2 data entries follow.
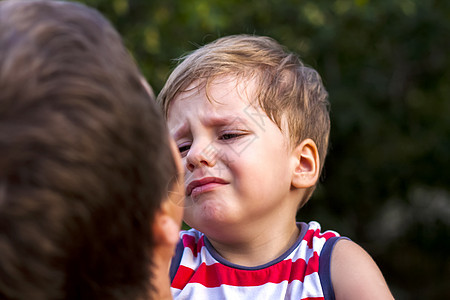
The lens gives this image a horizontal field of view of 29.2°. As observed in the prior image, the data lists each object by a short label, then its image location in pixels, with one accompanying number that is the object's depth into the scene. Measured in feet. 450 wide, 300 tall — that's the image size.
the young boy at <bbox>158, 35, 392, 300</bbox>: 2.35
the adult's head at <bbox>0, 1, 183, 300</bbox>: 1.56
